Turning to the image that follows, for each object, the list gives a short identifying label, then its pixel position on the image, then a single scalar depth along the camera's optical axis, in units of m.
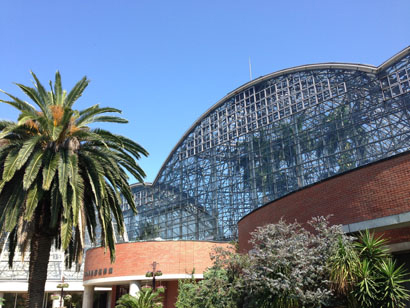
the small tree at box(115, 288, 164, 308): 21.47
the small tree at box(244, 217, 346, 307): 11.52
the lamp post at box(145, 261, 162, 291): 24.02
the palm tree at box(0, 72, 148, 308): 13.59
